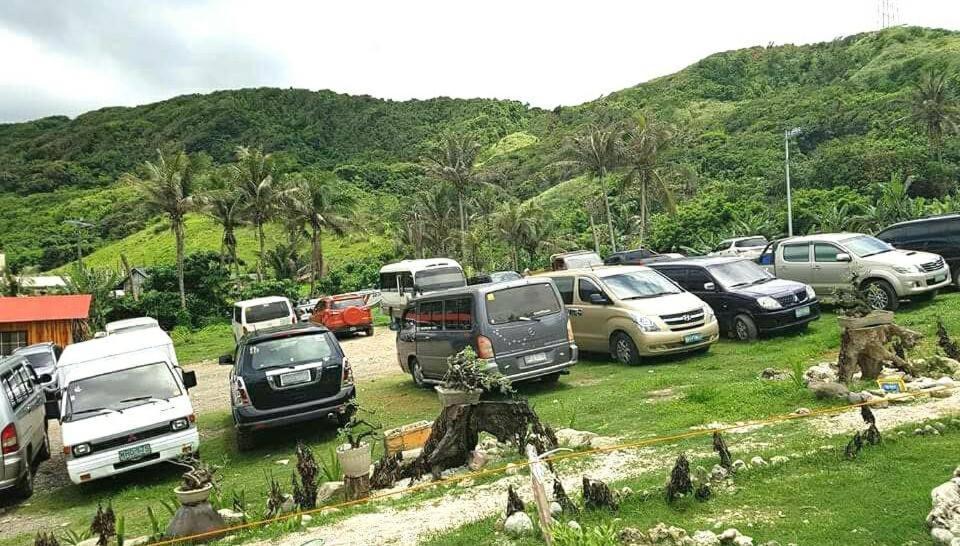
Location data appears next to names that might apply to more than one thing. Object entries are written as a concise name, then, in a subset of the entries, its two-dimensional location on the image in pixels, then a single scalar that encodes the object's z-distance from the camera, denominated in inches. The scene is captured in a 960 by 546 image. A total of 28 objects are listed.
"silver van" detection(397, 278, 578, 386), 413.4
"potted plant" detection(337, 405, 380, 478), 251.8
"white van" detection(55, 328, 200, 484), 332.8
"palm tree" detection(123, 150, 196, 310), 1527.9
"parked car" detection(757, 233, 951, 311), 542.0
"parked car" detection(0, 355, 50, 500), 331.0
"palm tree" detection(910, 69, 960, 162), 2065.7
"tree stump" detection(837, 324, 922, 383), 317.1
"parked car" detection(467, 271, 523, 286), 1083.2
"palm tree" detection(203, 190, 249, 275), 1731.7
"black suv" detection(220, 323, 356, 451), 372.5
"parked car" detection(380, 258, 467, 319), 1047.0
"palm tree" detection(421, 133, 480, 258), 1904.5
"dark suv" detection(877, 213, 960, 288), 600.4
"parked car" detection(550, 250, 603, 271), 1077.8
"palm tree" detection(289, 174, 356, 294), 1872.5
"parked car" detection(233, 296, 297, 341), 928.9
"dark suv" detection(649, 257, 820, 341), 508.1
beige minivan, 477.1
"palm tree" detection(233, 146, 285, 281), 1768.0
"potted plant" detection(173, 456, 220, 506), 231.6
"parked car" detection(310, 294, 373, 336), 1011.3
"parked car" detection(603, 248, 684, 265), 999.6
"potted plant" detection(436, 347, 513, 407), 286.0
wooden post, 143.9
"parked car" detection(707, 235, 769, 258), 1104.2
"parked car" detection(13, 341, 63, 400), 687.7
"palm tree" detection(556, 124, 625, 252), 1697.8
